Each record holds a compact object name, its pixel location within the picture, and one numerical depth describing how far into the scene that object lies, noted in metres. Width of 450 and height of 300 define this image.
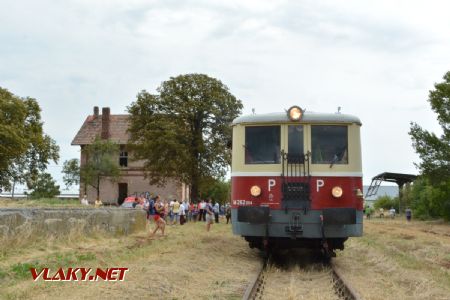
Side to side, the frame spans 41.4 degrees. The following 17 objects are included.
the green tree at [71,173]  52.31
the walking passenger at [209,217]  23.53
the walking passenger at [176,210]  29.23
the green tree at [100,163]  49.41
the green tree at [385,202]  76.21
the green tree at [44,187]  56.23
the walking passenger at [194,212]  36.29
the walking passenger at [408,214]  43.60
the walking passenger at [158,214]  18.73
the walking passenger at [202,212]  32.88
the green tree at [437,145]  36.19
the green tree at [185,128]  37.88
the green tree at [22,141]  40.34
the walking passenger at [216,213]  33.81
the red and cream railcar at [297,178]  11.27
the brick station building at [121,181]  57.38
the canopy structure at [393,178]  43.88
